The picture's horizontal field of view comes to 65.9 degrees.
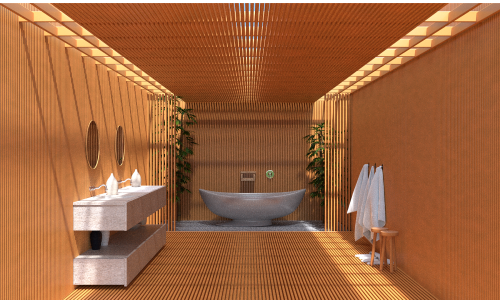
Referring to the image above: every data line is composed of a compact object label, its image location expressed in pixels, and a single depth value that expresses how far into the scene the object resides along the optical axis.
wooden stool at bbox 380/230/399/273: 4.99
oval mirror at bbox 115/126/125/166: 5.92
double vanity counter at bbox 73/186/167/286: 4.39
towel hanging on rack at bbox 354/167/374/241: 5.98
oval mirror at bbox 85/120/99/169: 4.84
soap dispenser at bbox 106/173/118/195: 4.97
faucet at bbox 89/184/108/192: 4.90
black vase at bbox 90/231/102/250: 4.73
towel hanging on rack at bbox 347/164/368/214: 6.27
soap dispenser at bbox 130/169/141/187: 6.25
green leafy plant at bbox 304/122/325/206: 8.66
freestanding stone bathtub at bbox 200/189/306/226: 8.29
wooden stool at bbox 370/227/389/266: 5.21
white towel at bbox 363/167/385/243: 5.53
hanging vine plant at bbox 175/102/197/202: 8.52
